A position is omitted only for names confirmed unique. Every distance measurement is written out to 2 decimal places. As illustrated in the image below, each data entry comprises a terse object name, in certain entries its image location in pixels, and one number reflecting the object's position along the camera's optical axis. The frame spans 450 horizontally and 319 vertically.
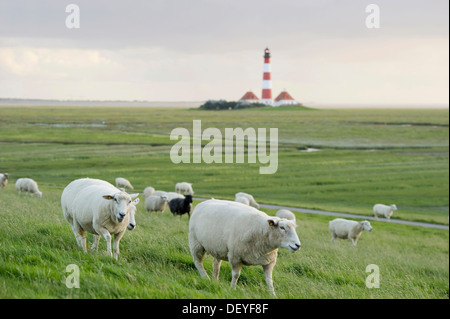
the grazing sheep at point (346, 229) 24.78
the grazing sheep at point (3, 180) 31.85
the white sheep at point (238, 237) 8.40
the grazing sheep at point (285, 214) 26.19
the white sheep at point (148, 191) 32.16
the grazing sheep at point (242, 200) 29.15
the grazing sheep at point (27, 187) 30.74
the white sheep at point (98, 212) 9.63
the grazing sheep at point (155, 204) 26.47
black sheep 25.47
